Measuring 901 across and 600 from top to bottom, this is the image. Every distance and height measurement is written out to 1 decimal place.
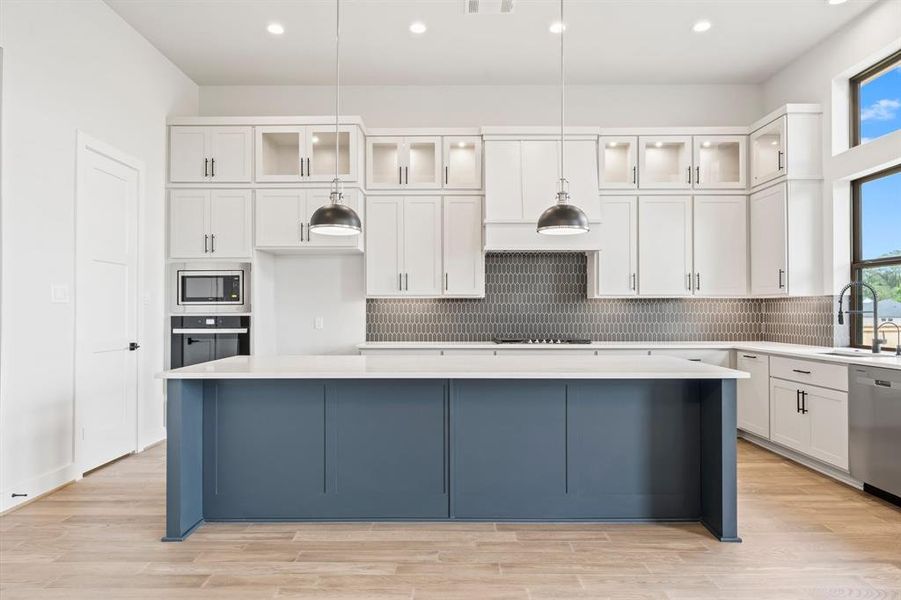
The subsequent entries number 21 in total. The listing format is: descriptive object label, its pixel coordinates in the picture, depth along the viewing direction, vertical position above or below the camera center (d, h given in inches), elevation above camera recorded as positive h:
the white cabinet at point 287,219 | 198.4 +31.8
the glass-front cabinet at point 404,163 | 206.5 +55.4
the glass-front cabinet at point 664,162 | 206.7 +56.0
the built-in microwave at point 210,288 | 197.2 +6.5
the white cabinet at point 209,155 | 198.4 +55.3
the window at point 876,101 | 158.7 +63.0
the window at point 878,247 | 160.4 +18.3
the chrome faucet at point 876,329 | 150.2 -6.5
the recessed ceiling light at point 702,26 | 171.8 +89.9
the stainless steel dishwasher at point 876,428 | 126.0 -29.8
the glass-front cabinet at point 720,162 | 206.7 +56.0
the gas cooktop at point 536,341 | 209.2 -13.5
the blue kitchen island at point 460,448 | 117.8 -31.1
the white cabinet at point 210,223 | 197.5 +30.1
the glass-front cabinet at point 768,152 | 187.8 +56.0
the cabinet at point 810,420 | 145.2 -33.0
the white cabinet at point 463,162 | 206.8 +55.6
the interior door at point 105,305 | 151.6 +0.2
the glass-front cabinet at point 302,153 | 198.4 +56.9
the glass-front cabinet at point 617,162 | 206.4 +55.9
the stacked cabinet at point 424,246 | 207.2 +22.9
